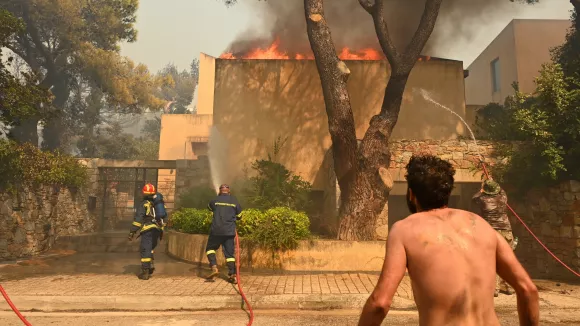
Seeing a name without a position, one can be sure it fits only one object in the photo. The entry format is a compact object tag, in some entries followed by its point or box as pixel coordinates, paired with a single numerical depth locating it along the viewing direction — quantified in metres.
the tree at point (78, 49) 21.22
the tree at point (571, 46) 11.90
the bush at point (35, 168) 9.74
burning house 12.59
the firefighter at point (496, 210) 6.11
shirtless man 1.61
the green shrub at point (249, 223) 8.34
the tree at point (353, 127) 8.49
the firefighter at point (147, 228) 7.25
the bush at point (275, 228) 8.06
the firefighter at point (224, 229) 7.00
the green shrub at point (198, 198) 11.73
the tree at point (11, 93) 9.23
